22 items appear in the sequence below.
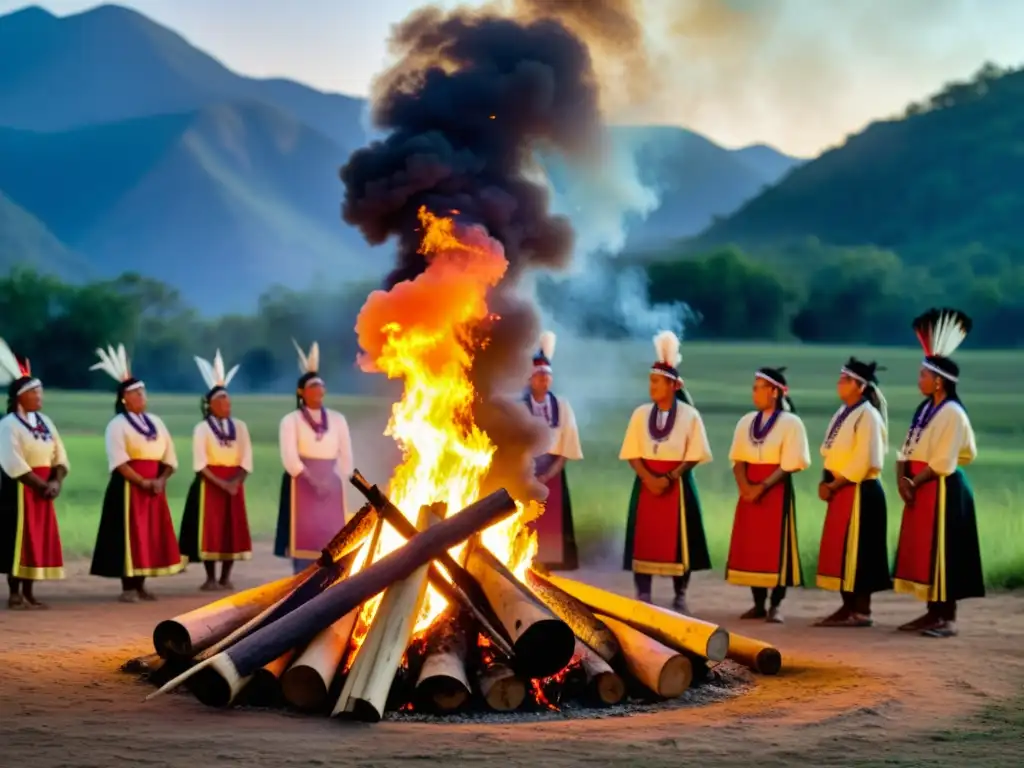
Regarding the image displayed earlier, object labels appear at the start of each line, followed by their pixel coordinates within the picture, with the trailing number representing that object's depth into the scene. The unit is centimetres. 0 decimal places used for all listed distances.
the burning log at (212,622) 708
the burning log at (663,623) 698
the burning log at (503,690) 642
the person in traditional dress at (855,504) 931
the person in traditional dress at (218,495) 1104
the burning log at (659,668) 673
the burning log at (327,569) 726
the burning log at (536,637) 642
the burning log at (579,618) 707
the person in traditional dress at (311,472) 1097
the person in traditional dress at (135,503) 1032
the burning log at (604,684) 673
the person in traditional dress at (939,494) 896
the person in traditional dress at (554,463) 1152
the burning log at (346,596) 631
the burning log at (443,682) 632
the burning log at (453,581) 697
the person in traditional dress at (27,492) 998
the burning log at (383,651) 612
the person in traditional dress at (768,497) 955
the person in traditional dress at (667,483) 988
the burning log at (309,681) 632
